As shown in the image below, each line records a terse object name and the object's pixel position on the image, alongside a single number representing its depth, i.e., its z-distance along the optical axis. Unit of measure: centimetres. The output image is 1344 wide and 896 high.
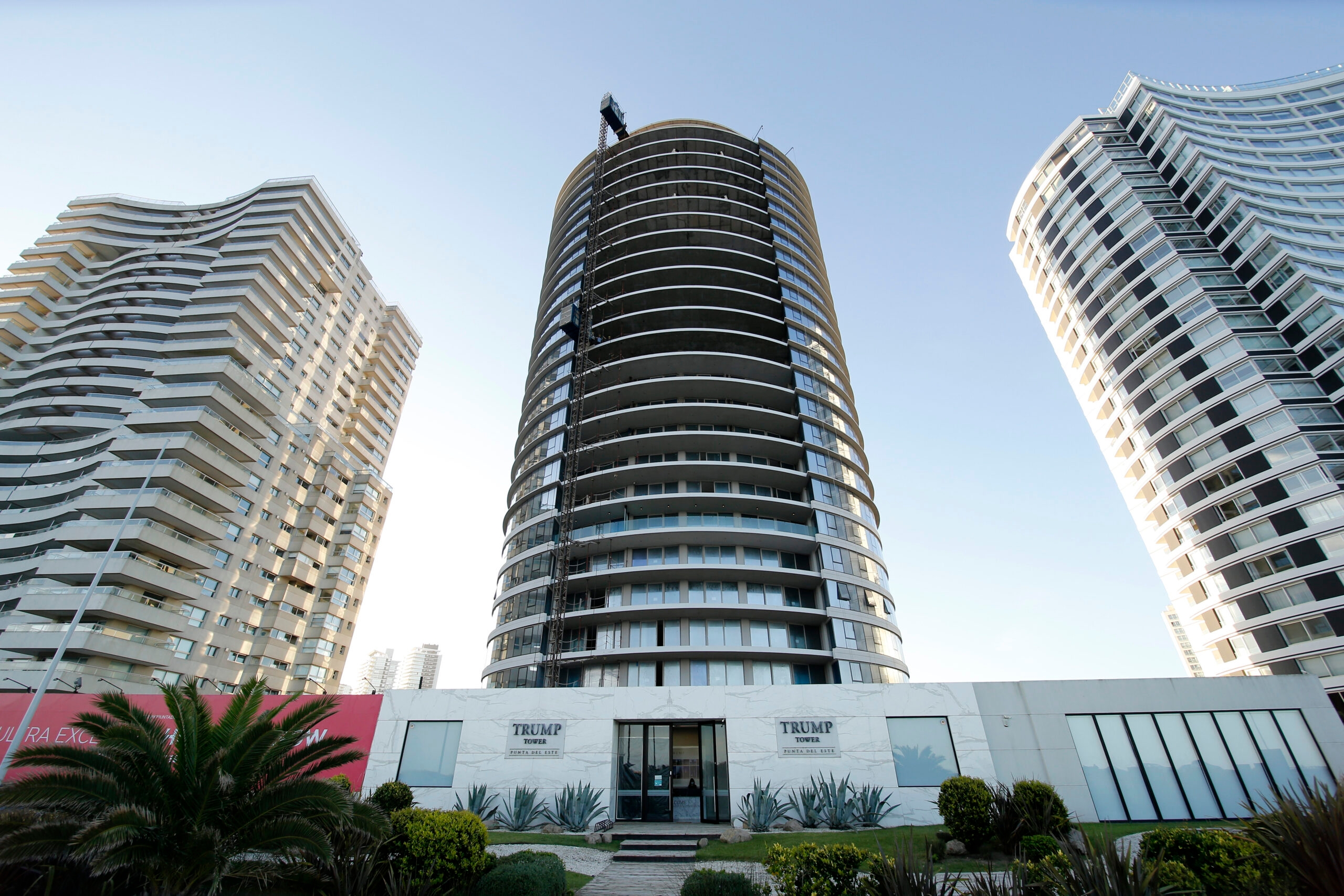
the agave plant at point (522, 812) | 2195
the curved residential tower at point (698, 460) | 3834
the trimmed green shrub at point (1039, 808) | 1517
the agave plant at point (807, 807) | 2144
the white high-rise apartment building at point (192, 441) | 4816
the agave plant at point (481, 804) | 2241
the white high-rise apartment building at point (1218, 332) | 4716
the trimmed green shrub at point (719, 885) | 1023
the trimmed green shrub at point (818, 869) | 973
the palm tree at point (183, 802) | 980
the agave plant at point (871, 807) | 2139
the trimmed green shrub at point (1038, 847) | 1296
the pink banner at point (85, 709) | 2403
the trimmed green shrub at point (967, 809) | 1594
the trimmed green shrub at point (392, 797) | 1947
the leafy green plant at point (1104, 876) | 716
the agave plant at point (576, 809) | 2202
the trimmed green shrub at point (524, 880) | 1105
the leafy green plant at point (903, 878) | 823
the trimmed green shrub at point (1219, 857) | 905
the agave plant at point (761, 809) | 2112
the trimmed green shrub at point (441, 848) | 1166
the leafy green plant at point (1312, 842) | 679
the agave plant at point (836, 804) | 2123
